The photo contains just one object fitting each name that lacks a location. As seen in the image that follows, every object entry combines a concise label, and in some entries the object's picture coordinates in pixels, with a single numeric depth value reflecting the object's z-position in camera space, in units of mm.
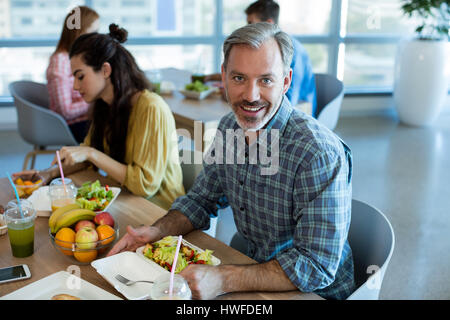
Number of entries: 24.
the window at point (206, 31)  4902
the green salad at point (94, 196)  1596
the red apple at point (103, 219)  1451
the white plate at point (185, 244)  1317
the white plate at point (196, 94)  3324
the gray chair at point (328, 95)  3197
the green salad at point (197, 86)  3373
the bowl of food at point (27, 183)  1800
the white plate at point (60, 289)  1194
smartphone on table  1269
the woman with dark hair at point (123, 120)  1979
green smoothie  1366
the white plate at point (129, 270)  1219
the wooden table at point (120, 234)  1246
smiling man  1262
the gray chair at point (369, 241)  1373
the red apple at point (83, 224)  1417
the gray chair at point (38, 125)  3111
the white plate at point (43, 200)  1618
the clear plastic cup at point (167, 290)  1101
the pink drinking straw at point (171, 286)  1091
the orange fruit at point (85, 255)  1337
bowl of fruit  1346
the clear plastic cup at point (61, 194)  1608
